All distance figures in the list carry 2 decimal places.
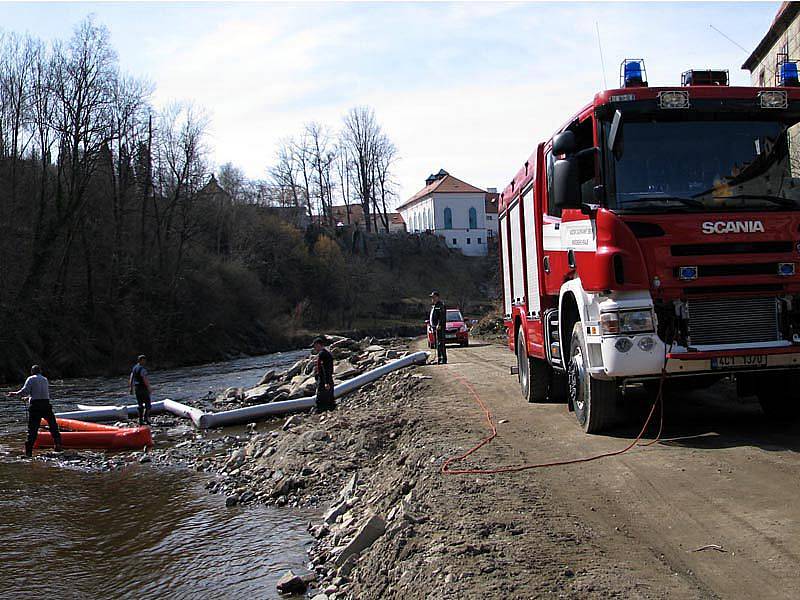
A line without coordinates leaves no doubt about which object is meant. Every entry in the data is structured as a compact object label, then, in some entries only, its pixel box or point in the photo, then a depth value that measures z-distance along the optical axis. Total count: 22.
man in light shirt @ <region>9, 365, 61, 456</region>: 15.82
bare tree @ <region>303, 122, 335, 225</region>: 94.94
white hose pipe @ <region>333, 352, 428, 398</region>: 18.70
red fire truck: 7.66
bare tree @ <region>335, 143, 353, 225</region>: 97.19
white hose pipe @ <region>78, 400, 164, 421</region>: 20.34
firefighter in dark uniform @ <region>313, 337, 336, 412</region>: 15.59
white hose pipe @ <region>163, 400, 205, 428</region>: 18.52
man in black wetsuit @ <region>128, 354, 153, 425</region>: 18.83
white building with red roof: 113.94
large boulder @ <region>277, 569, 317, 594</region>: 7.32
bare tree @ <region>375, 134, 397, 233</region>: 97.56
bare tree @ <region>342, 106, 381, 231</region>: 97.19
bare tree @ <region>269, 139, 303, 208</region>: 91.94
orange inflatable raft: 16.45
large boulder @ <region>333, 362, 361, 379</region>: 21.07
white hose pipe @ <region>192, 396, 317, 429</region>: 18.22
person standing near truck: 20.08
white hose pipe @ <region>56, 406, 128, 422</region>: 19.98
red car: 28.33
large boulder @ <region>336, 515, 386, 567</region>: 6.93
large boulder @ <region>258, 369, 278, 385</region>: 26.11
